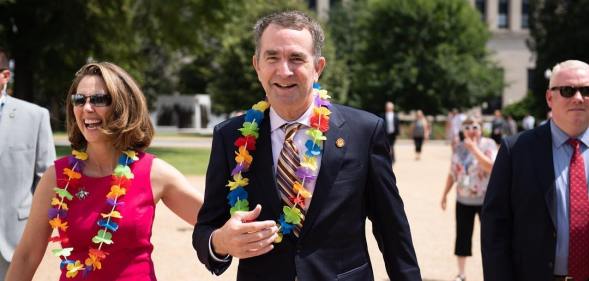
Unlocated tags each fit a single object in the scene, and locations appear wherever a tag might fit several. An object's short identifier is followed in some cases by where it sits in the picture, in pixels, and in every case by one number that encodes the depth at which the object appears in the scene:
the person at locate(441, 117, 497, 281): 8.56
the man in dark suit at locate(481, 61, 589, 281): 4.05
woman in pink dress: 3.80
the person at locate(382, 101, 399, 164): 25.30
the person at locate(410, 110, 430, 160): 29.28
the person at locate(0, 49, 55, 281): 5.24
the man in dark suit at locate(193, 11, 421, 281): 3.15
